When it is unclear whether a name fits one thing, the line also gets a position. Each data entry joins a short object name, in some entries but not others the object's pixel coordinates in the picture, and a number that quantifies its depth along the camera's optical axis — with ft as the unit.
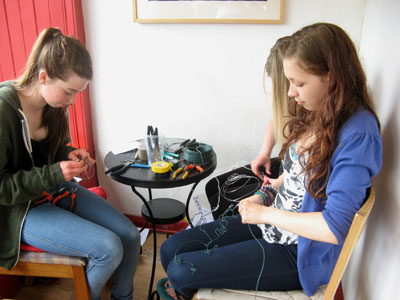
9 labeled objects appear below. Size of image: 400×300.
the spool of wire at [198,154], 4.40
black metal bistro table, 3.94
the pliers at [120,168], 4.07
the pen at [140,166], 4.32
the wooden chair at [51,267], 3.56
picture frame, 5.08
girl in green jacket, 3.35
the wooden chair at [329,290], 2.20
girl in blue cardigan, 2.37
